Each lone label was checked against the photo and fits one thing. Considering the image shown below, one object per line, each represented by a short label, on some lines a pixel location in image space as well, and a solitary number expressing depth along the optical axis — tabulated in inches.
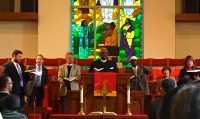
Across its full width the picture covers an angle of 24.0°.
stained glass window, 560.7
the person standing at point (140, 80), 382.9
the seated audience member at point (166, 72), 356.2
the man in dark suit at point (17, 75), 361.4
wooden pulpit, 331.9
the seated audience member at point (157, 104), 154.1
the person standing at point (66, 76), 388.2
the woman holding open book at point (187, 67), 360.5
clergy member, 369.8
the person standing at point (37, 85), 379.2
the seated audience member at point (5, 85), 170.9
